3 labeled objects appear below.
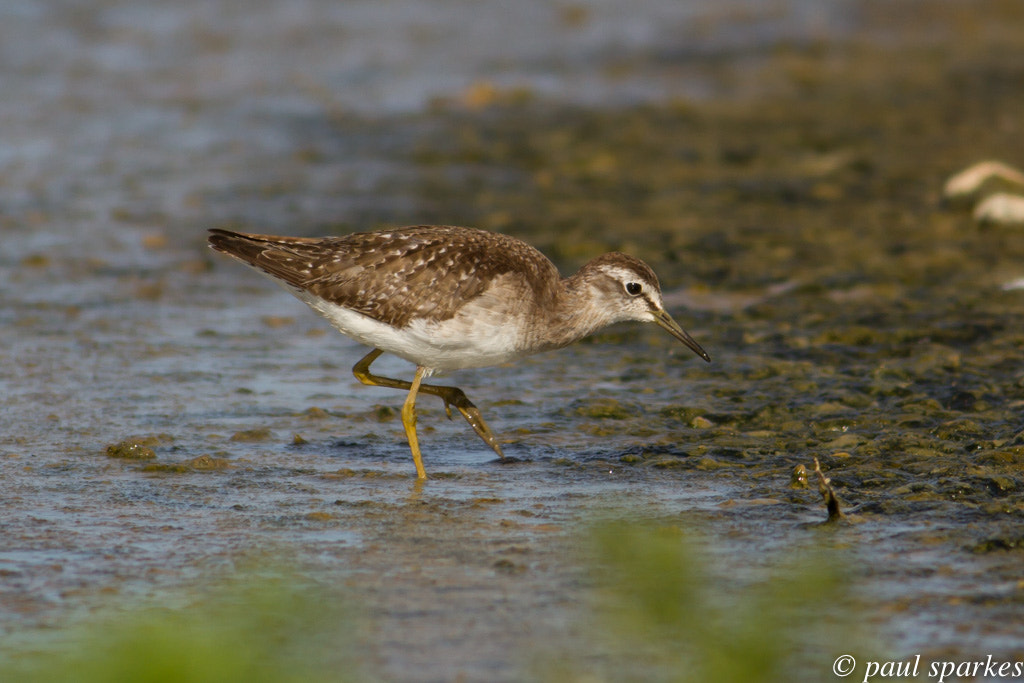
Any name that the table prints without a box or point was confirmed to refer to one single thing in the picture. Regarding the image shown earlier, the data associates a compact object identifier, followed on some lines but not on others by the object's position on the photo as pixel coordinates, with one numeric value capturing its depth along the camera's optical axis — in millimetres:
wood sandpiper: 14883
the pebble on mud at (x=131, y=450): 14531
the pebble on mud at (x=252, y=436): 15352
